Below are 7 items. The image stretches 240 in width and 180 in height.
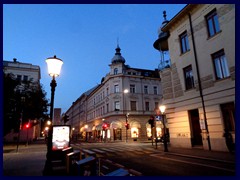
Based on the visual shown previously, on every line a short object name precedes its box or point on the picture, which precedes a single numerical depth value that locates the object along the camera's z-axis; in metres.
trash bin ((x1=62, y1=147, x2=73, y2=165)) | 8.07
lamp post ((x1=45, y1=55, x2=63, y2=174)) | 6.85
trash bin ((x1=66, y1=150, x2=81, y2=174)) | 6.54
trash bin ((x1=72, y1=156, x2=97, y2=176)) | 4.88
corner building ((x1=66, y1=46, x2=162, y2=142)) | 37.09
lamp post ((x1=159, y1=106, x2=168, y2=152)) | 16.63
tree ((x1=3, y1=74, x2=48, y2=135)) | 24.65
